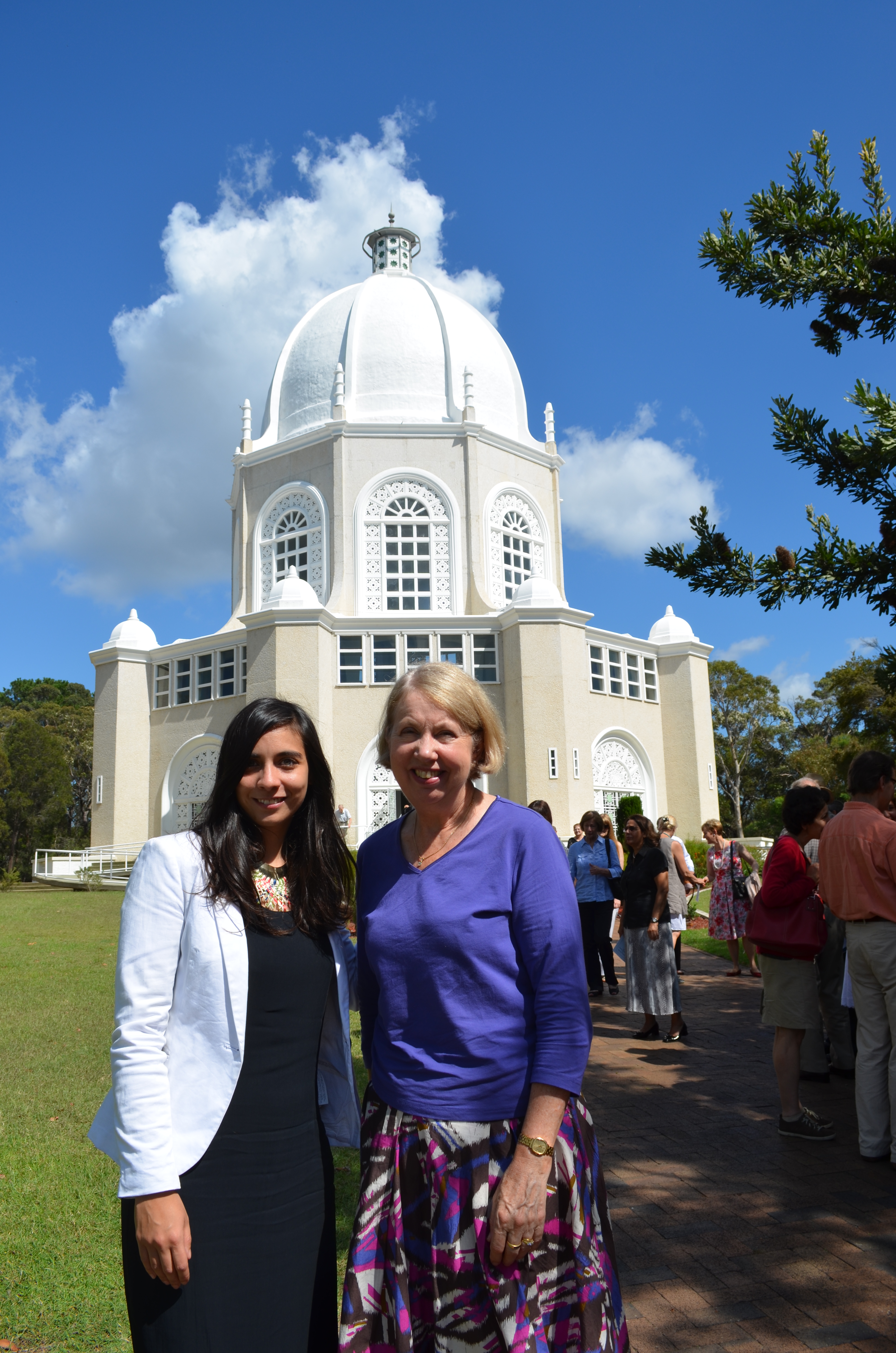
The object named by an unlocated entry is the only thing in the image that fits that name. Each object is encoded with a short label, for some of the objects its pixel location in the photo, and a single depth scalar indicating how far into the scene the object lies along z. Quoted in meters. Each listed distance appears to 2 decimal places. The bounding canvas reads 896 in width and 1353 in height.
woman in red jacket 5.44
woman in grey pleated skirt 7.87
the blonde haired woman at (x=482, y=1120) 2.17
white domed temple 25.70
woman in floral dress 10.95
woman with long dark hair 2.10
